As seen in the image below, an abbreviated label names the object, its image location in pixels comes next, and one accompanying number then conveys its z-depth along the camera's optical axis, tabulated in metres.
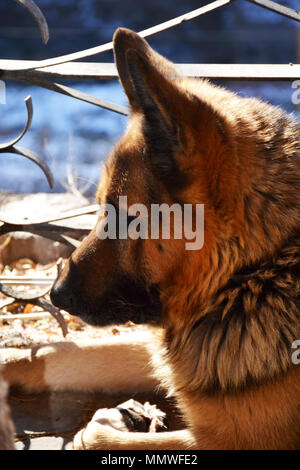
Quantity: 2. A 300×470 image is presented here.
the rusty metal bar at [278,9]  1.48
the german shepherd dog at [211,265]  1.25
